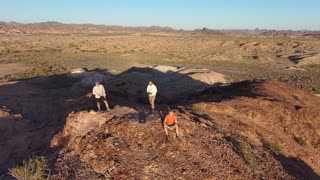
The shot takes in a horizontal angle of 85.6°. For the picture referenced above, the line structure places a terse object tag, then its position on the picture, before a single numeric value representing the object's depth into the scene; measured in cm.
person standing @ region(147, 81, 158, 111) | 727
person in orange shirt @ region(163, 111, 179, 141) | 569
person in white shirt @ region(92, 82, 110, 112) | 735
